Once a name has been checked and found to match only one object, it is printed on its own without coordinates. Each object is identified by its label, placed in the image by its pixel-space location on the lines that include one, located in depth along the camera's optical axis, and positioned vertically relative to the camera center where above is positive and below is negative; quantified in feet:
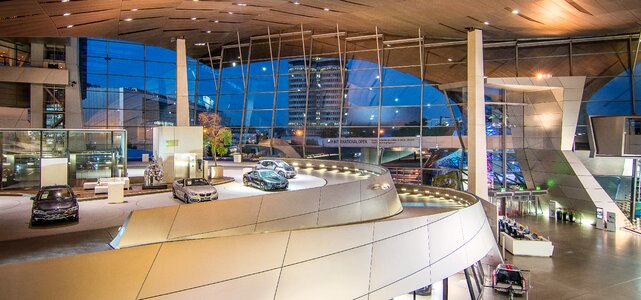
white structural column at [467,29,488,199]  72.28 +5.05
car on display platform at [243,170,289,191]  56.80 -4.79
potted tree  90.12 +2.28
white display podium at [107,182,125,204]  47.26 -5.23
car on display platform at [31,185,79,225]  35.76 -5.26
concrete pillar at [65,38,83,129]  102.06 +14.08
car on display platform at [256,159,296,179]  70.85 -3.66
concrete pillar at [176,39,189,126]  79.10 +9.76
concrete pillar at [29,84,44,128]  96.23 +9.74
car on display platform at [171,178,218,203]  47.29 -5.19
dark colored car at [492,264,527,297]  43.80 -14.54
